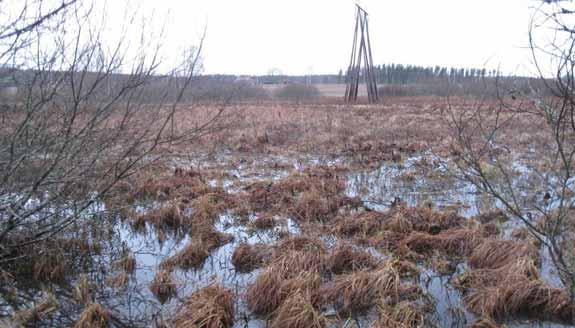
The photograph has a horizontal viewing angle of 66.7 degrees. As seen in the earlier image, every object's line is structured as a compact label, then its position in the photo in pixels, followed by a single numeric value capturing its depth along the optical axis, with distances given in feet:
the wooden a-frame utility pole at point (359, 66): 95.40
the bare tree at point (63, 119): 12.10
